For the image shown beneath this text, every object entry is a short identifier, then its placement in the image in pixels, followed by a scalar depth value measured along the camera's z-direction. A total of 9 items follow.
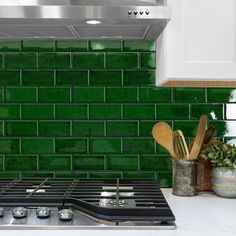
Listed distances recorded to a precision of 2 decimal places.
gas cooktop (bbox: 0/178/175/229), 1.60
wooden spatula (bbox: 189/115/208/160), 2.10
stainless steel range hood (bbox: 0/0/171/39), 1.82
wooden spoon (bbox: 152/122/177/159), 2.15
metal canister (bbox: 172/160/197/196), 2.07
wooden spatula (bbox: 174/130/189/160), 2.11
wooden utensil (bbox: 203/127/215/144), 2.21
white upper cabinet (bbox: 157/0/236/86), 1.89
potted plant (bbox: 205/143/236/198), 2.02
